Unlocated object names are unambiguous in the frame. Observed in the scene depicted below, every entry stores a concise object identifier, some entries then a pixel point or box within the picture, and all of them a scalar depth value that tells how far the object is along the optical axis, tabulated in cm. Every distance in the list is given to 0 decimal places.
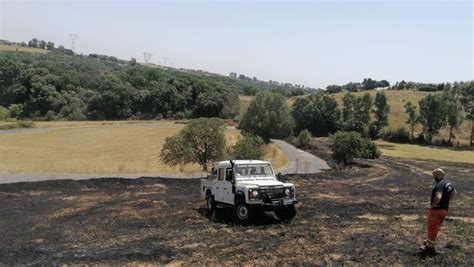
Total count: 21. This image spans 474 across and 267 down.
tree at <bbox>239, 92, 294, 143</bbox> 8850
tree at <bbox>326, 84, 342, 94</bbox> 17462
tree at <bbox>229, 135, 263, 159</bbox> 4272
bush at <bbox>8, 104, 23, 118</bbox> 13612
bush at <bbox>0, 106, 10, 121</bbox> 13129
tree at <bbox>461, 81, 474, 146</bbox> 10624
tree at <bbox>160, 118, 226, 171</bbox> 4303
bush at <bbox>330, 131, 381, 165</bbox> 5453
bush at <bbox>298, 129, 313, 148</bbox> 8969
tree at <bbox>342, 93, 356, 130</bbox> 11121
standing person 1241
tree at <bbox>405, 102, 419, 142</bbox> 10406
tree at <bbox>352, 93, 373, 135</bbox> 10807
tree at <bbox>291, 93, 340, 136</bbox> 11088
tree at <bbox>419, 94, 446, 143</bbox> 10300
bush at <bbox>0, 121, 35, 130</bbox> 11138
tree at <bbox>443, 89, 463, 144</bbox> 10150
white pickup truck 1748
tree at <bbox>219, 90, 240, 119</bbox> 14102
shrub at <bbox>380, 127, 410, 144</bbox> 10294
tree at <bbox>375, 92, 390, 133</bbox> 10895
